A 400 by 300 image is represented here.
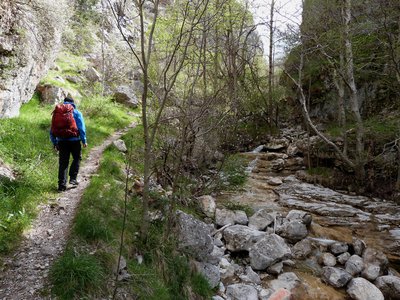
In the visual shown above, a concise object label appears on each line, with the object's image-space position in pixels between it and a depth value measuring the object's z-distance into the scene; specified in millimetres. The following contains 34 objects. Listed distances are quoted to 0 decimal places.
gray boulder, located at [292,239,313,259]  6573
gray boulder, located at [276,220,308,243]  7109
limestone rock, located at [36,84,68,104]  12266
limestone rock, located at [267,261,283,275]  5824
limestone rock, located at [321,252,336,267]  6316
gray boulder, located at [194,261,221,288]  5055
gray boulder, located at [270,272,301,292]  5477
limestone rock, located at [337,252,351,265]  6355
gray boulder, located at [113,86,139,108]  21653
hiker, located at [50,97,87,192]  6035
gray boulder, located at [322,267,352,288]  5684
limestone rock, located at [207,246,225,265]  5465
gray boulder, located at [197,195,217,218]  7606
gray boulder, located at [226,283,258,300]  5027
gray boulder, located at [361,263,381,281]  5896
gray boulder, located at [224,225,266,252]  6266
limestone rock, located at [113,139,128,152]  10275
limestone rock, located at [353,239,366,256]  6608
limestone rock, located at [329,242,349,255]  6613
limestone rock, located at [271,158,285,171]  13762
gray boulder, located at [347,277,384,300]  5352
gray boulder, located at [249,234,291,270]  5844
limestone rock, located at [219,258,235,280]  5609
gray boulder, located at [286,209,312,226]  7652
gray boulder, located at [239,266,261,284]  5539
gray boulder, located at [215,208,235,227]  7332
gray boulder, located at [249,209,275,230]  7332
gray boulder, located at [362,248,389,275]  6132
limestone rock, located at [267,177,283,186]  11641
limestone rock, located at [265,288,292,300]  5157
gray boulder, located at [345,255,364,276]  6012
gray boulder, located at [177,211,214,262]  5211
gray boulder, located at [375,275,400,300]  5555
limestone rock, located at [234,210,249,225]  7414
